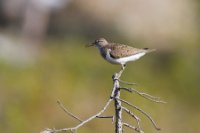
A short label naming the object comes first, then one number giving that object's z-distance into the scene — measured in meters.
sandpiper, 13.15
